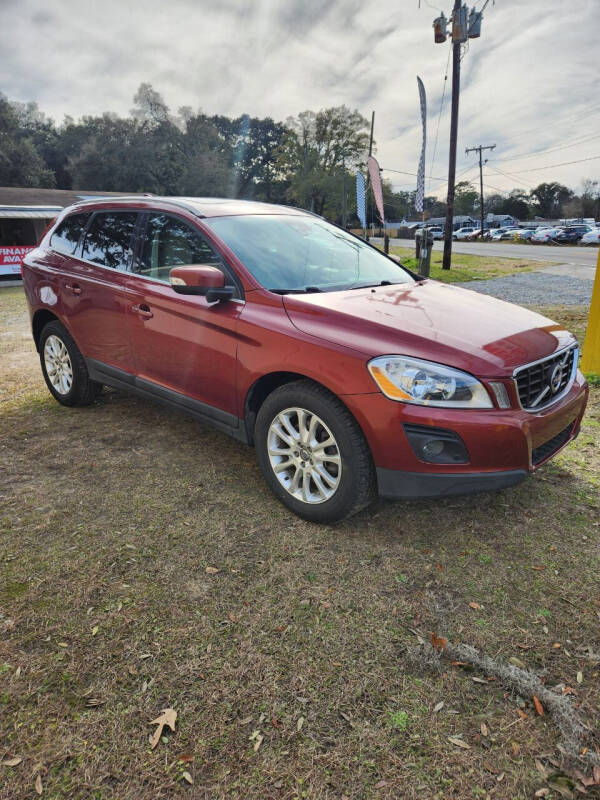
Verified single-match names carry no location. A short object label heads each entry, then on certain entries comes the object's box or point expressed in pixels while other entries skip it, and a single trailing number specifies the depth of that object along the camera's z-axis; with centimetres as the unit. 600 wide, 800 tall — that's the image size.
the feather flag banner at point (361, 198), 1691
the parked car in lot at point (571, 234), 3762
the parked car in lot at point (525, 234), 4483
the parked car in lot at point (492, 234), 5028
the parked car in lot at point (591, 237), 3459
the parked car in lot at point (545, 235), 3953
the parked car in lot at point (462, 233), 5746
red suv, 250
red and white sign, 1653
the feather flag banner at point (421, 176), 1230
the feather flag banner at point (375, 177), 1305
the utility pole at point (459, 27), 1522
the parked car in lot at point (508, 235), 4877
